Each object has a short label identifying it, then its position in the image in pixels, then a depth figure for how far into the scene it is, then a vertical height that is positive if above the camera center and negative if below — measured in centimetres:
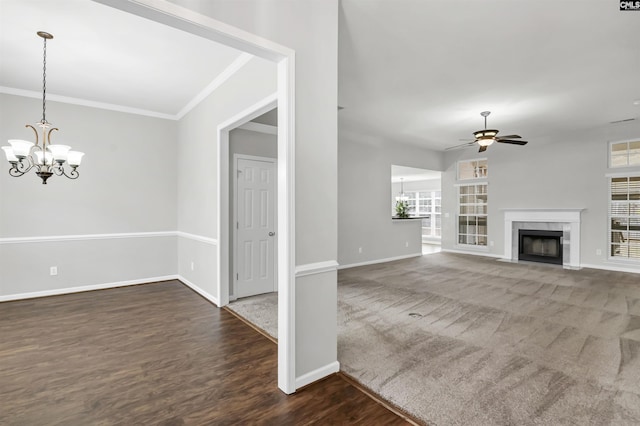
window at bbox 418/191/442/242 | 1278 -2
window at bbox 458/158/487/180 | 842 +125
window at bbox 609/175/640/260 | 610 -14
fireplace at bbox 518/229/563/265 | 702 -85
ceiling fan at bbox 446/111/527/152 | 511 +131
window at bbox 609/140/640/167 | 613 +123
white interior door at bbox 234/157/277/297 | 440 -23
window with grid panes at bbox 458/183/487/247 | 841 -7
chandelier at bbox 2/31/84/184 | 305 +65
